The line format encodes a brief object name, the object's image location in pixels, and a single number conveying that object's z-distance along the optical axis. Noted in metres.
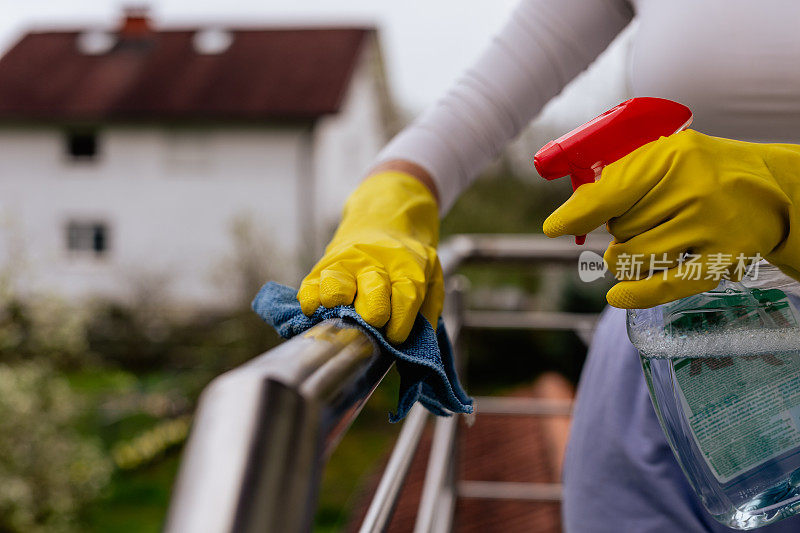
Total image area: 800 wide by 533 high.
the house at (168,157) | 11.80
